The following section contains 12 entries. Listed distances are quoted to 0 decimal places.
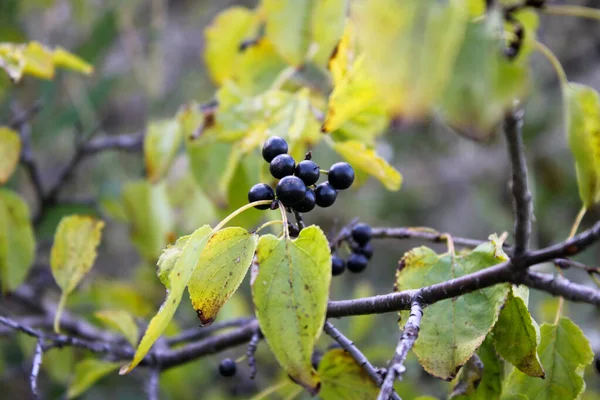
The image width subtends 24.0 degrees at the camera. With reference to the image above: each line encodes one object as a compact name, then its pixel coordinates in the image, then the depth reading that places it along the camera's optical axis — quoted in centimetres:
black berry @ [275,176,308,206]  42
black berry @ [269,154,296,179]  43
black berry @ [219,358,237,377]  50
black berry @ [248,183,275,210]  43
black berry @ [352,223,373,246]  48
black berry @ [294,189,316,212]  42
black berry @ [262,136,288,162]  44
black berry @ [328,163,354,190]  44
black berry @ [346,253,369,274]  48
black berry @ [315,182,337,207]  43
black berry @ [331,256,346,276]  48
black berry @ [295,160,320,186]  43
